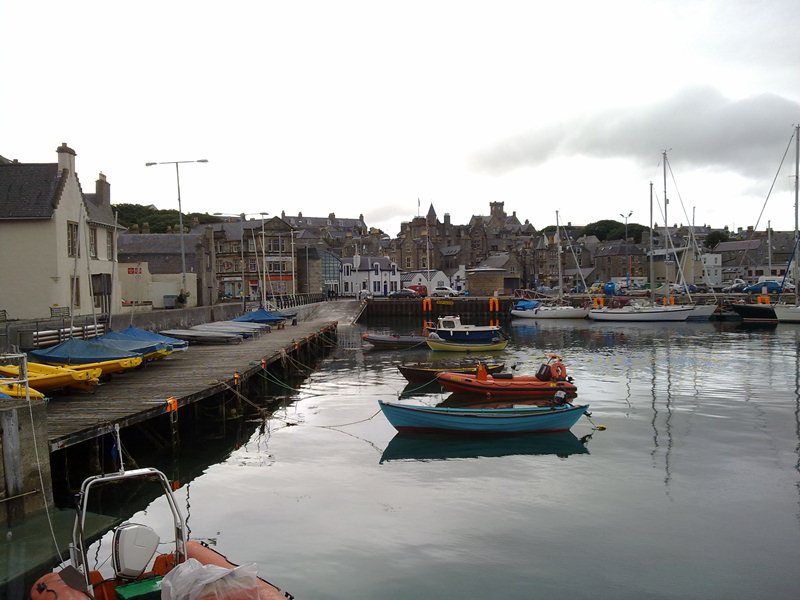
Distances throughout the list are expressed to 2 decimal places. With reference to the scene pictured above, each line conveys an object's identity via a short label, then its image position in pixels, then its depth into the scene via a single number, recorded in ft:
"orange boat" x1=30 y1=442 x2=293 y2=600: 32.60
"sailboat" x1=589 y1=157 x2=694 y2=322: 266.16
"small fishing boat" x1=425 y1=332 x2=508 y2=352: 172.65
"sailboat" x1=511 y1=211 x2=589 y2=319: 291.99
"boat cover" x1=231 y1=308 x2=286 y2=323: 182.19
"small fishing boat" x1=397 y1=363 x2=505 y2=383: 119.44
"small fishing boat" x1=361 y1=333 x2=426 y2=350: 179.11
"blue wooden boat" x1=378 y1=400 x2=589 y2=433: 78.74
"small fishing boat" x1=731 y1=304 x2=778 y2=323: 247.91
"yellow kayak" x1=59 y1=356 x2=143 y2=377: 83.00
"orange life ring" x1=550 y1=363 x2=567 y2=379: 97.82
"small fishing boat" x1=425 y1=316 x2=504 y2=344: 175.32
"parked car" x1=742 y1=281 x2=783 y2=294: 330.75
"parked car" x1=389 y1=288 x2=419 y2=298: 354.29
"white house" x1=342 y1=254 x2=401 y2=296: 418.51
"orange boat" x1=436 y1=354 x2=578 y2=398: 96.22
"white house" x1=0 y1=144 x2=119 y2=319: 130.72
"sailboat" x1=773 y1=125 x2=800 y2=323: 244.63
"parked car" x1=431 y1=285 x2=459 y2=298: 379.76
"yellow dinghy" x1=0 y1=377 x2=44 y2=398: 58.49
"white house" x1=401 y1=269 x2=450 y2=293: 435.53
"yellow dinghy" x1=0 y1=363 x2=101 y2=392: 71.05
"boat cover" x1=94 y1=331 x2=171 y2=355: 97.85
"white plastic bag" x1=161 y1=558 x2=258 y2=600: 29.07
